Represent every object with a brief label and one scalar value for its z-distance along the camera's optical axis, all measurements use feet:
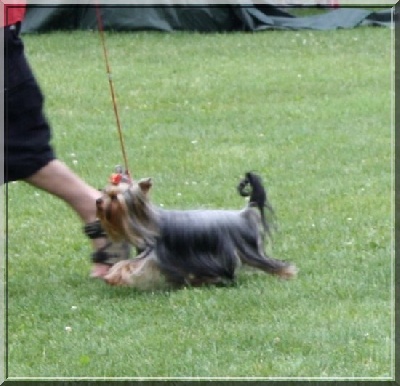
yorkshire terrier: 29.56
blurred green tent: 81.16
